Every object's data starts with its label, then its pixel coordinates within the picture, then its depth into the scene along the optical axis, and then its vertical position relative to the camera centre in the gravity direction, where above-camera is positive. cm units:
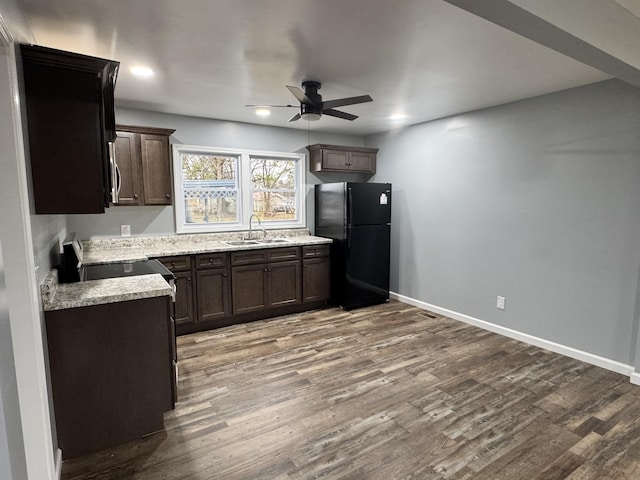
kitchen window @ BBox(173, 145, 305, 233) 421 +19
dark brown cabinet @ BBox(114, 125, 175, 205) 355 +40
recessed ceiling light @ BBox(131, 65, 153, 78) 260 +100
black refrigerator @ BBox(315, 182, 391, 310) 445 -47
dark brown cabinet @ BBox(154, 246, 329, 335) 369 -94
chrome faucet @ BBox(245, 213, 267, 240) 457 -30
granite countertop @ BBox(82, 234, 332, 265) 332 -49
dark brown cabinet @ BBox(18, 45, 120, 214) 171 +39
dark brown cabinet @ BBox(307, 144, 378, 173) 478 +62
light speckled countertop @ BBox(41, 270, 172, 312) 185 -51
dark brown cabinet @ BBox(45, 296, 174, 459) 188 -95
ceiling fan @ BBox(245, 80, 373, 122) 269 +79
